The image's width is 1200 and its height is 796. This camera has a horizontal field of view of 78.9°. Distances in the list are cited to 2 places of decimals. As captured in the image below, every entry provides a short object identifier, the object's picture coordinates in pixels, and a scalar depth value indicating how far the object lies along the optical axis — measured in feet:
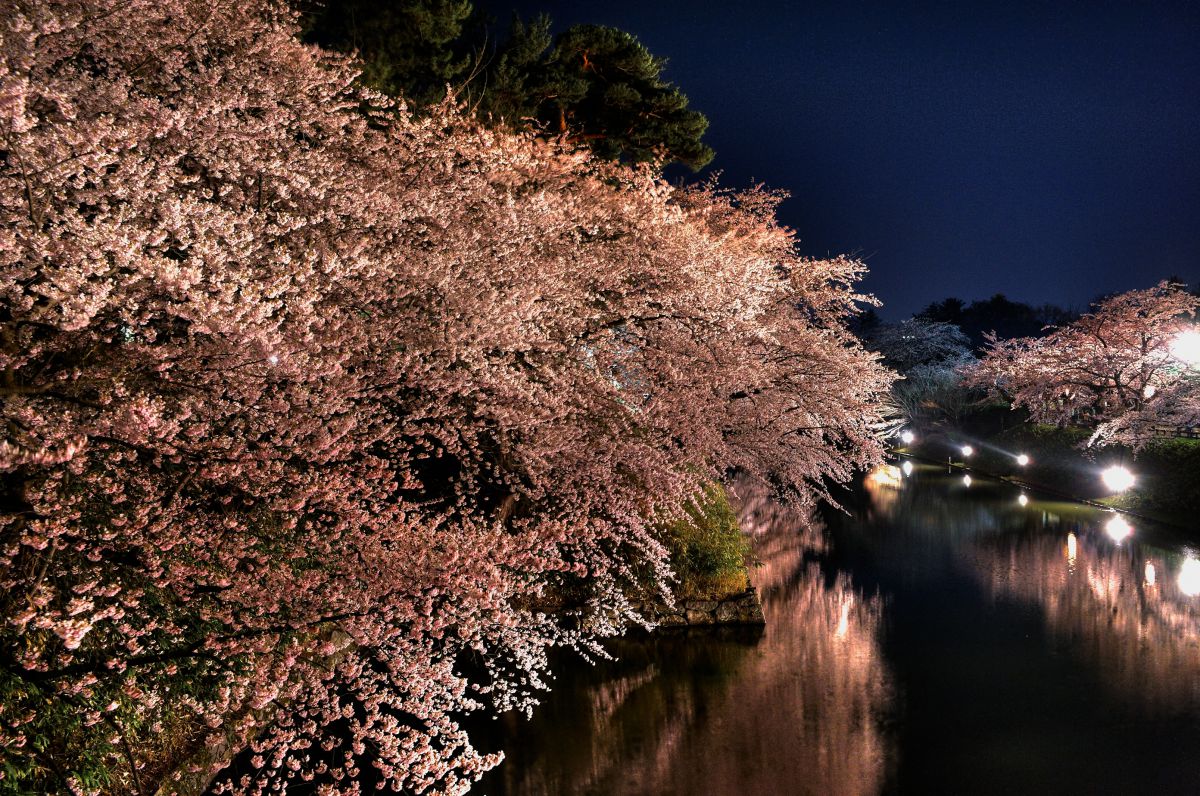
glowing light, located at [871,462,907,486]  114.62
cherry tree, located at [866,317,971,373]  175.52
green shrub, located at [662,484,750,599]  47.60
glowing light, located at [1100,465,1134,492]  84.43
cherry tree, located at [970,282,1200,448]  84.33
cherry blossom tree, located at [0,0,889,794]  20.20
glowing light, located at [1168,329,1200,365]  78.59
